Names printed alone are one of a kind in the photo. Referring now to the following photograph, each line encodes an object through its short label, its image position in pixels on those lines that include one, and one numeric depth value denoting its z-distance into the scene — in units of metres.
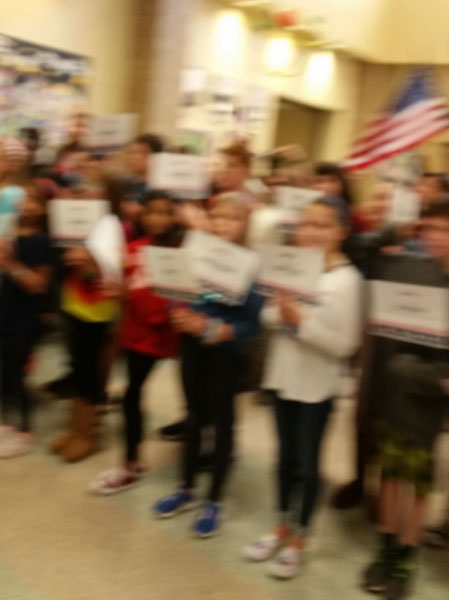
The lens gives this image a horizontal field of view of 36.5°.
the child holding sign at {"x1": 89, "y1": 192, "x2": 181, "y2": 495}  2.74
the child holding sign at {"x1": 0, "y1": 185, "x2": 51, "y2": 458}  2.92
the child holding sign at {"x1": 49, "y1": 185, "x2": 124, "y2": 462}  2.77
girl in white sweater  2.24
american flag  3.58
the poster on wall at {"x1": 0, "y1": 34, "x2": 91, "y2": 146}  5.21
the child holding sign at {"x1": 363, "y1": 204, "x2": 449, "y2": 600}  2.10
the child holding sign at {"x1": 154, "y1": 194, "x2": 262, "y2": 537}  2.44
